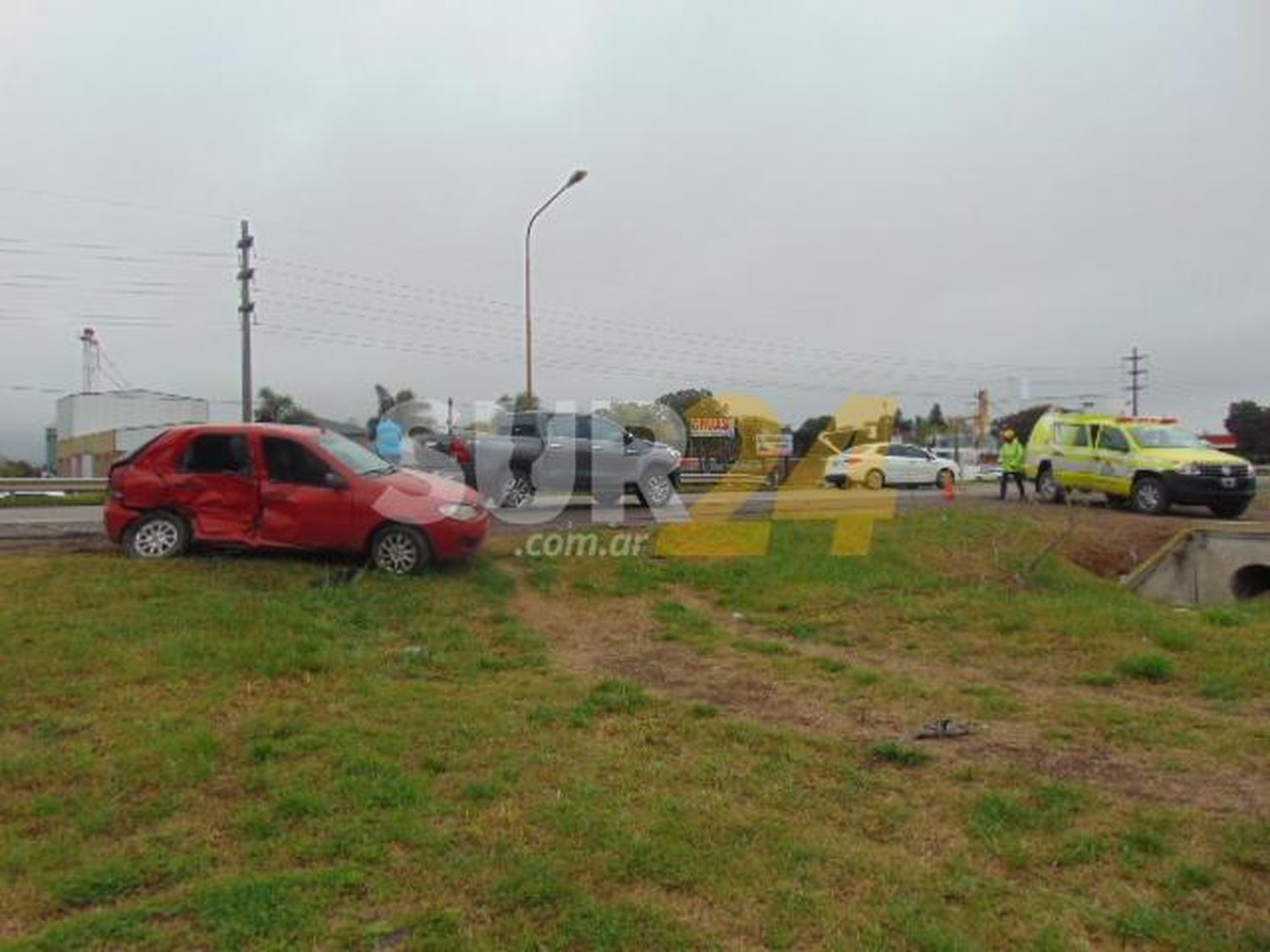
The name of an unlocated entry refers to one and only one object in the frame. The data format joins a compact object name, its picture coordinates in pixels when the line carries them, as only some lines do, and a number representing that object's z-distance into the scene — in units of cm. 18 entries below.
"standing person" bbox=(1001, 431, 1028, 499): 2120
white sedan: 2661
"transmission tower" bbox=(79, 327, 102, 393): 5459
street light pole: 2712
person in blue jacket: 1399
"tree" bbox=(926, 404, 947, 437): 9306
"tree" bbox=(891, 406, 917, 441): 7590
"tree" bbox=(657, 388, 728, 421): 3996
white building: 5609
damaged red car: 956
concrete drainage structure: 1426
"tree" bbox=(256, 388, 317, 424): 3682
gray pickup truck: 1464
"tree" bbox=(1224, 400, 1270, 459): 7881
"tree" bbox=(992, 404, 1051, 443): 9560
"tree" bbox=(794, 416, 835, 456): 5830
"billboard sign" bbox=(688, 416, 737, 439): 4247
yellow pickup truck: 1730
